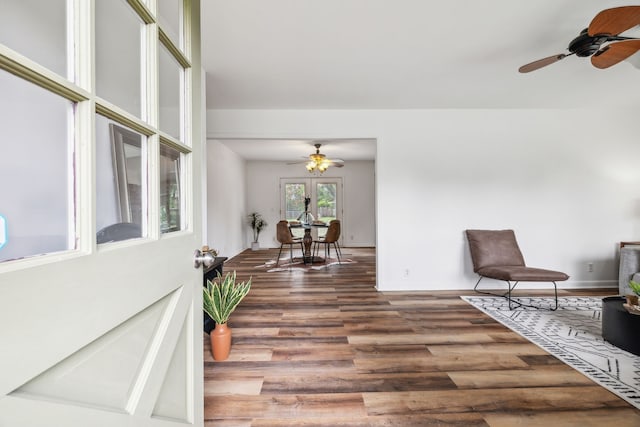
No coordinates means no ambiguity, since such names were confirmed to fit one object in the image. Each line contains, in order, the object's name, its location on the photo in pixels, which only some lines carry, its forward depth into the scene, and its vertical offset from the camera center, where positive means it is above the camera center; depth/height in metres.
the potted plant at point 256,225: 8.04 -0.32
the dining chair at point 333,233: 5.80 -0.40
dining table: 5.89 -0.57
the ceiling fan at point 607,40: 1.61 +1.11
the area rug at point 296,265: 5.33 -1.02
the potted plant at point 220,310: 2.11 -0.72
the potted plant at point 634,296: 2.13 -0.66
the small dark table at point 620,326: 2.16 -0.91
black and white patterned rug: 1.89 -1.10
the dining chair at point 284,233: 5.71 -0.39
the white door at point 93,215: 0.42 +0.00
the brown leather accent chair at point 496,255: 3.42 -0.56
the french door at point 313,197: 8.44 +0.49
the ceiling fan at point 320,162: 5.65 +1.04
